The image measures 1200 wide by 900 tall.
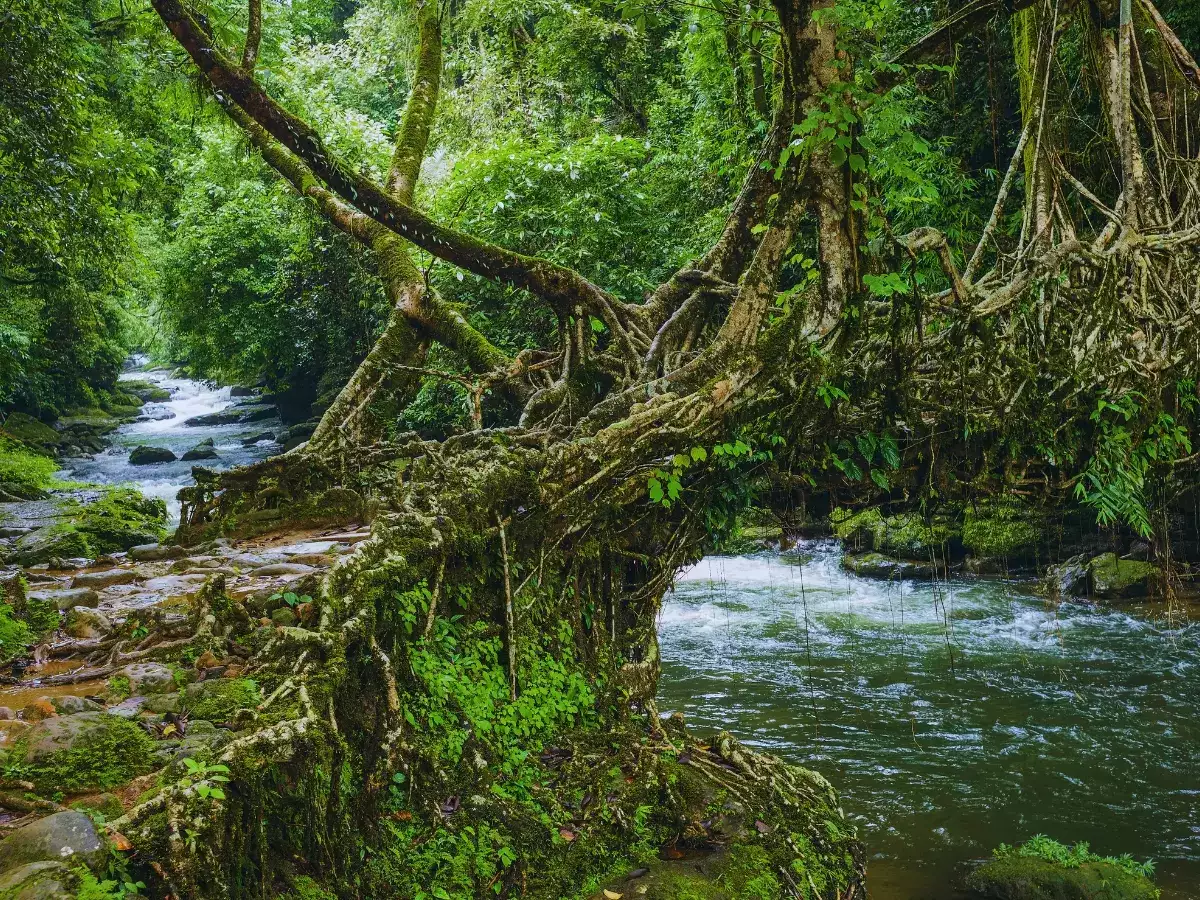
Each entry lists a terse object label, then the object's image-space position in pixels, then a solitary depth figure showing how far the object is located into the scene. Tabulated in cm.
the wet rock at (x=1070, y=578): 1060
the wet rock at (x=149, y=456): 1825
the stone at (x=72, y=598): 432
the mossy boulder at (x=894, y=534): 1217
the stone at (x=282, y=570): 481
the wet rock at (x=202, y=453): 1866
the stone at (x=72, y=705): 297
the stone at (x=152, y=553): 569
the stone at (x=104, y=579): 497
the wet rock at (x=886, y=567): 1195
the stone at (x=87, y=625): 389
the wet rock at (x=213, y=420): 2392
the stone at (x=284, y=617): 374
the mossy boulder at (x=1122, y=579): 1022
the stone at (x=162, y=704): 308
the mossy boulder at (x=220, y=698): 304
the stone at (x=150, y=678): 326
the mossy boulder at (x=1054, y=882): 475
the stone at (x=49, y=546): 599
